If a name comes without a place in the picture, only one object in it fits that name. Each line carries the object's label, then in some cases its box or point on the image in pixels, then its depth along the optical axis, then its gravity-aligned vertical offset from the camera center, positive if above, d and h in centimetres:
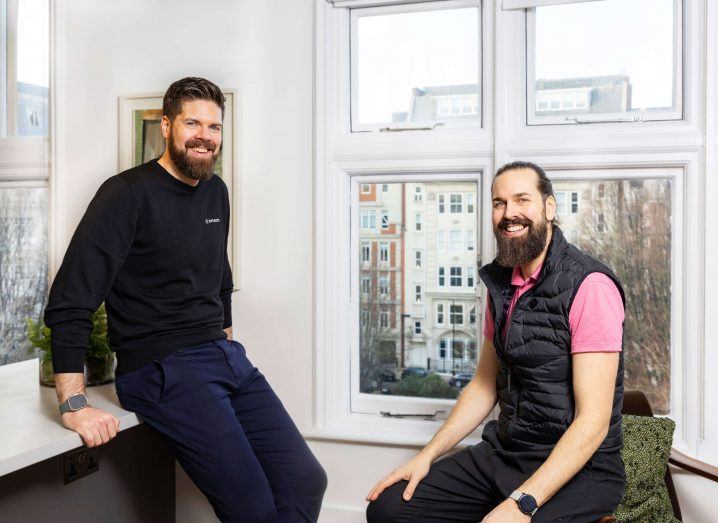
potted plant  236 -39
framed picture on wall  269 +46
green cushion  196 -66
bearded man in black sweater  182 -22
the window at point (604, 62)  241 +71
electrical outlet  225 -75
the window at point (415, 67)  260 +74
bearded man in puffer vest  173 -41
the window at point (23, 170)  271 +33
